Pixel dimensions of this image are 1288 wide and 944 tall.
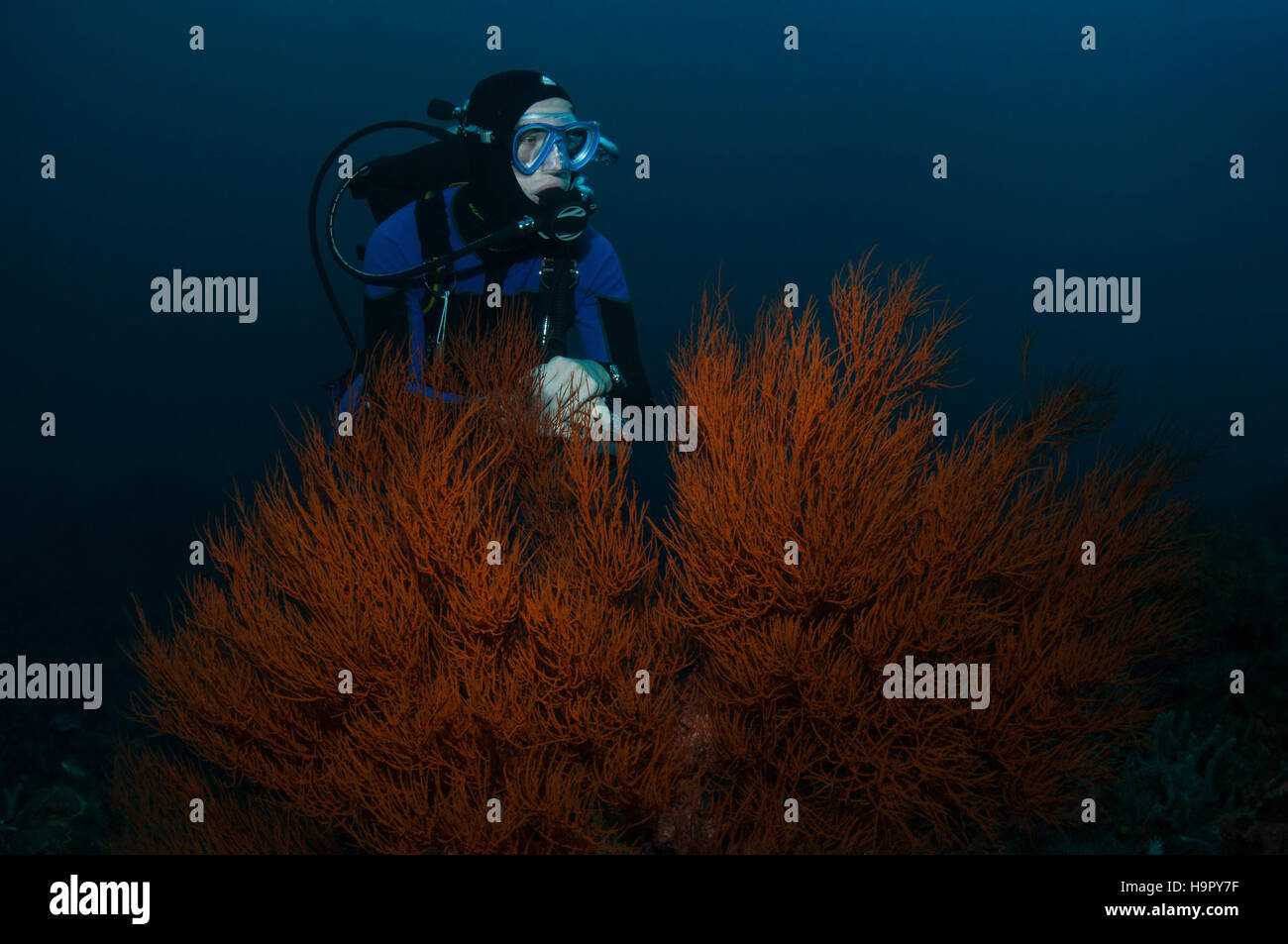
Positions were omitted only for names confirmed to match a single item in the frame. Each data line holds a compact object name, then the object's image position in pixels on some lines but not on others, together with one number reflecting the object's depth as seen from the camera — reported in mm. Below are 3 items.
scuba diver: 2918
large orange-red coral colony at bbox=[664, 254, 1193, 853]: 2572
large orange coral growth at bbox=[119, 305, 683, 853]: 2484
